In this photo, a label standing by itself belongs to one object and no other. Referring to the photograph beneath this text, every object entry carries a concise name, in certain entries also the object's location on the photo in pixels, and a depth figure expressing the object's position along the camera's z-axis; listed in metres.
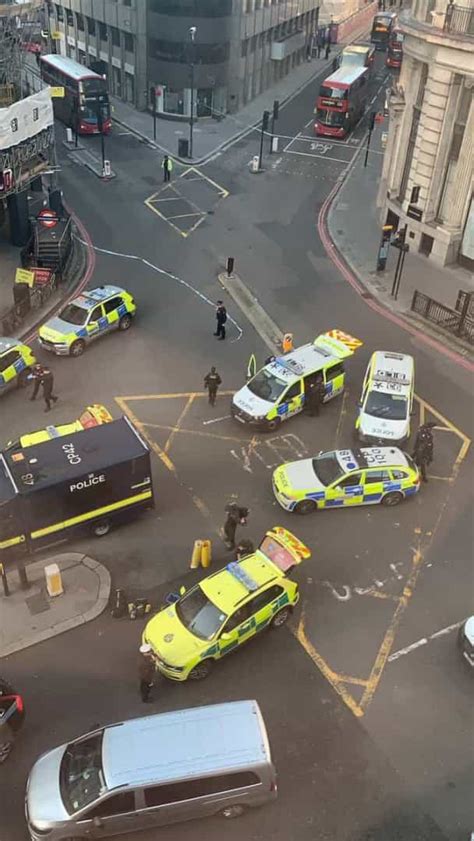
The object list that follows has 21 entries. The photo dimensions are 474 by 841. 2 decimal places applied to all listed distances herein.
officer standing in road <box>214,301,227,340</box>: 26.58
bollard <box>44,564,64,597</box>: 16.41
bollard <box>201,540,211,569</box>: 17.33
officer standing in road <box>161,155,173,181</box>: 41.06
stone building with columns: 29.39
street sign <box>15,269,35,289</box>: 28.59
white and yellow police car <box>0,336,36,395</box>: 23.27
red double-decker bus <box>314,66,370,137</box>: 48.93
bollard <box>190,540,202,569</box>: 17.34
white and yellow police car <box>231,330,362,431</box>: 22.19
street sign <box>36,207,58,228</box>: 31.77
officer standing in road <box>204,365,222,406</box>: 22.91
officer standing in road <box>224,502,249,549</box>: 17.58
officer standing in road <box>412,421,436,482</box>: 20.20
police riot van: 16.78
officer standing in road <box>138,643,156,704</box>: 13.78
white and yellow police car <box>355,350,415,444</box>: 21.56
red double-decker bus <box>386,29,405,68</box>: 65.75
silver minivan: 11.66
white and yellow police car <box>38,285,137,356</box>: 25.44
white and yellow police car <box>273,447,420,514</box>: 19.08
